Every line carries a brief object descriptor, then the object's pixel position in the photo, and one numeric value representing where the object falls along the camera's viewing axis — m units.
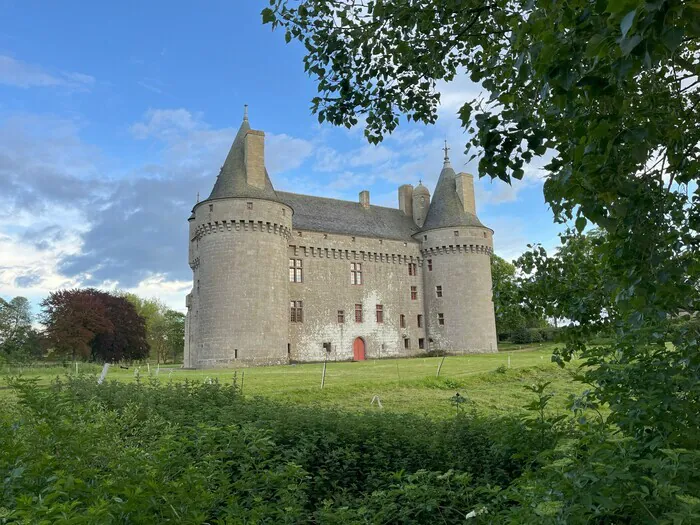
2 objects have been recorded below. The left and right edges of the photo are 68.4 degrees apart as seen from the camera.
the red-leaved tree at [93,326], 41.91
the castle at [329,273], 29.50
